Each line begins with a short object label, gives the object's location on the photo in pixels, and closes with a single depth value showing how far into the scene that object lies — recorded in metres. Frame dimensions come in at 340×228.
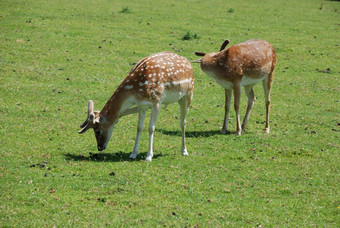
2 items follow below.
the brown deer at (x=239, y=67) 24.09
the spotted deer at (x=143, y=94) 19.30
